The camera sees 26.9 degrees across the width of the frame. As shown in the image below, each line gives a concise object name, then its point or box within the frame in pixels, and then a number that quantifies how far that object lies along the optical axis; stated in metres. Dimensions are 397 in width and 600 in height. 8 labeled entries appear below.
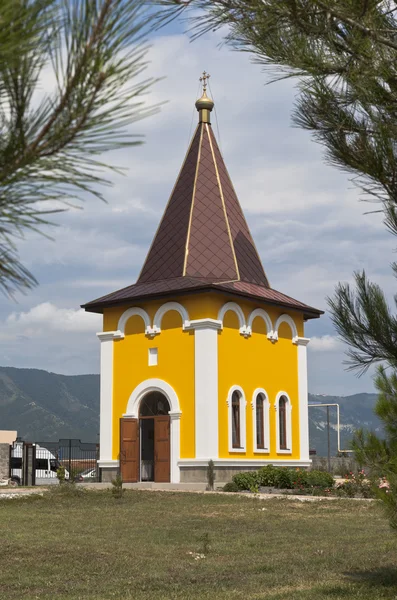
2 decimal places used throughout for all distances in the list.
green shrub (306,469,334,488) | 22.05
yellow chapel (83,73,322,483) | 25.20
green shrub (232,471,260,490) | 22.17
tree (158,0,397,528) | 6.19
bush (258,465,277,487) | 22.75
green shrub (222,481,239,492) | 22.05
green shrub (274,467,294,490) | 22.62
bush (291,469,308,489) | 22.30
